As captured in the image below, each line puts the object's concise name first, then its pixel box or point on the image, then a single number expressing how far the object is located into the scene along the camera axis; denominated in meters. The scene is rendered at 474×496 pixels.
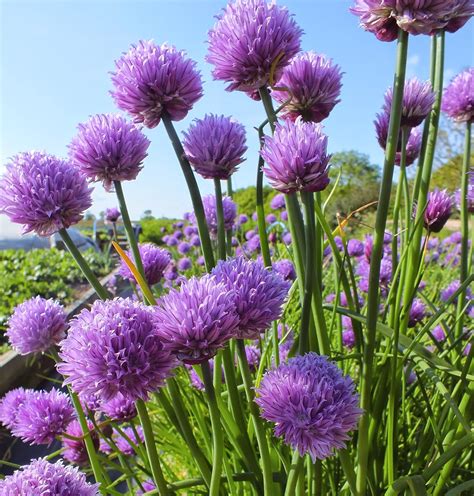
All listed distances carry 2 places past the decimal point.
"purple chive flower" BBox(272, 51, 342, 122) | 0.15
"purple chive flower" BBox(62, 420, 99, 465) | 0.21
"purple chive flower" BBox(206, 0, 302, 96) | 0.14
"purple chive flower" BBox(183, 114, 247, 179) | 0.14
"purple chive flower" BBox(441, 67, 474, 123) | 0.22
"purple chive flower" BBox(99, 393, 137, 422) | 0.18
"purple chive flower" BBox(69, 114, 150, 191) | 0.15
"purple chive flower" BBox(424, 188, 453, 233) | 0.20
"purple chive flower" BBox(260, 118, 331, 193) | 0.12
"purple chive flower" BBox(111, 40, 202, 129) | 0.14
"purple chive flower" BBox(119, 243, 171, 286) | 0.20
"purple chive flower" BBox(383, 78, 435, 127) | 0.16
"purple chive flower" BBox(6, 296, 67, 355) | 0.18
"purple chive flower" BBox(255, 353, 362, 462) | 0.11
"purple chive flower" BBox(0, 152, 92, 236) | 0.14
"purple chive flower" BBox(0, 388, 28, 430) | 0.21
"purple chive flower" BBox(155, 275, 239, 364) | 0.10
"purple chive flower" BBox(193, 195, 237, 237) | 0.24
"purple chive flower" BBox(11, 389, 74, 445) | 0.19
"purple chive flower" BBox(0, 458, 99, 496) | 0.10
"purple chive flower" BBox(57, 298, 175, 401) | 0.11
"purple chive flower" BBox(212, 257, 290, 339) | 0.11
